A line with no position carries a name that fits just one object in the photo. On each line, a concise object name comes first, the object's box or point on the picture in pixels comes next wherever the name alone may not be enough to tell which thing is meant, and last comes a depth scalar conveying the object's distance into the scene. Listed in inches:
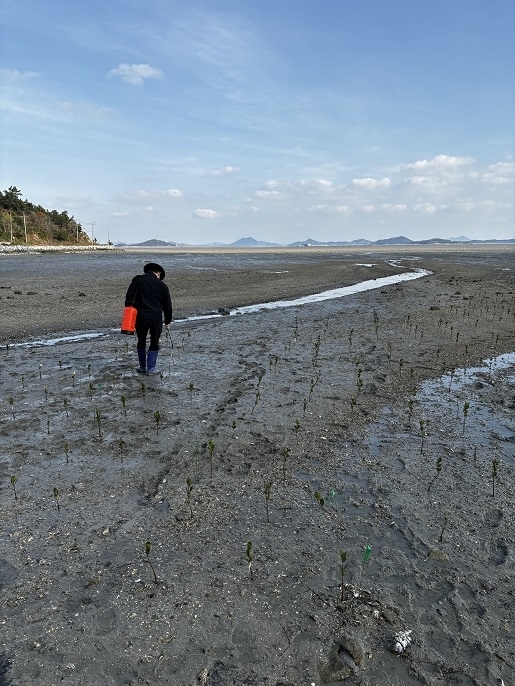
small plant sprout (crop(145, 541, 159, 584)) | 156.3
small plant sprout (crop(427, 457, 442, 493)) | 223.8
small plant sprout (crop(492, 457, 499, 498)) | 211.6
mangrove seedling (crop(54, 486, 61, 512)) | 197.8
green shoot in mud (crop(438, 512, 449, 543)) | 182.3
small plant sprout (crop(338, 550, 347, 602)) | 150.8
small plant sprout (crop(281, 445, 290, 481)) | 233.6
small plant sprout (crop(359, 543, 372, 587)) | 162.6
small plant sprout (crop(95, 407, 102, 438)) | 280.5
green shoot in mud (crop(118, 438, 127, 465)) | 248.3
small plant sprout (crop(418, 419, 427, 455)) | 264.7
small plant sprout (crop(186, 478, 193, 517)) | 200.9
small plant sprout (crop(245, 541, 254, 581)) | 157.5
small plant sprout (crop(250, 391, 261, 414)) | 322.7
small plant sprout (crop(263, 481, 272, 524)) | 195.7
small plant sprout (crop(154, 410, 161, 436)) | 278.8
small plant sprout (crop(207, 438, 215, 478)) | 235.3
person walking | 394.6
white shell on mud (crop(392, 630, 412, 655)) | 131.7
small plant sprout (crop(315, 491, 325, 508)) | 196.7
